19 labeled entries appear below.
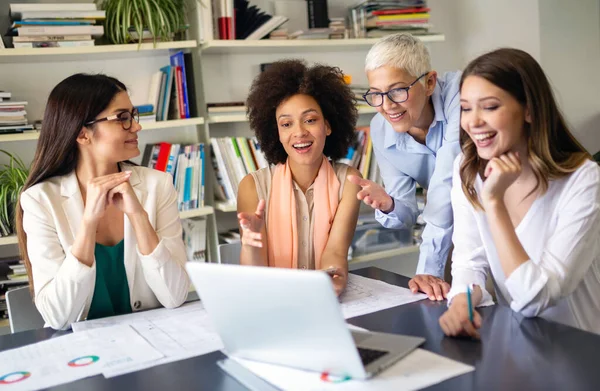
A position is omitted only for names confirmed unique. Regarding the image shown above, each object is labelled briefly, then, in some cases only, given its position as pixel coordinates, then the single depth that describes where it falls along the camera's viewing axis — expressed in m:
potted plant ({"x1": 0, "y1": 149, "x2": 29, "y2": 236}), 2.72
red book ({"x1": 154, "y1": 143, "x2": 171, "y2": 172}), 3.07
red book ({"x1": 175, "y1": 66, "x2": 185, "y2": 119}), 3.08
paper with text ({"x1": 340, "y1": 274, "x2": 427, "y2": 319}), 1.61
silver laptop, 1.08
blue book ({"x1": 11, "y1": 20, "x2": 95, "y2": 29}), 2.75
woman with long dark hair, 1.75
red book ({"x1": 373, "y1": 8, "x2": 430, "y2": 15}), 3.38
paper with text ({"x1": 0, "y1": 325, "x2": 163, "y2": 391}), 1.27
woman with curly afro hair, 2.15
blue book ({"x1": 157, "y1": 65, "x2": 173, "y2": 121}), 3.08
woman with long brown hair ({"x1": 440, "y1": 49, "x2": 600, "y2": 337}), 1.47
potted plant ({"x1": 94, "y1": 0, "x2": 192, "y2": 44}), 2.90
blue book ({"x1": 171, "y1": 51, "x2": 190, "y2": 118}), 3.09
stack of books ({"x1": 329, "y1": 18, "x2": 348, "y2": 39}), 3.35
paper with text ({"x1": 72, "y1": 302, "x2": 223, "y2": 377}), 1.36
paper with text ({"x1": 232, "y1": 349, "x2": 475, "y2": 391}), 1.13
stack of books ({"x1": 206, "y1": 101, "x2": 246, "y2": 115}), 3.16
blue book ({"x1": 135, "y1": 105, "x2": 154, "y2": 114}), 3.01
